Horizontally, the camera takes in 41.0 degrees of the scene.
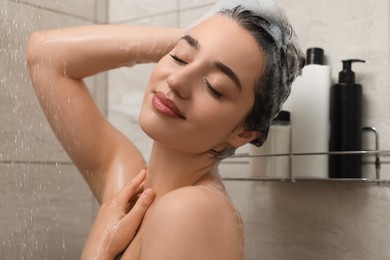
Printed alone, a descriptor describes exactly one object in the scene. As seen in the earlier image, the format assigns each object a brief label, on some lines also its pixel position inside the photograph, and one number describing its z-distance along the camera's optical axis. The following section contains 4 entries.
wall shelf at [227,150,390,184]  1.05
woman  0.83
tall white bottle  1.10
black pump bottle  1.08
